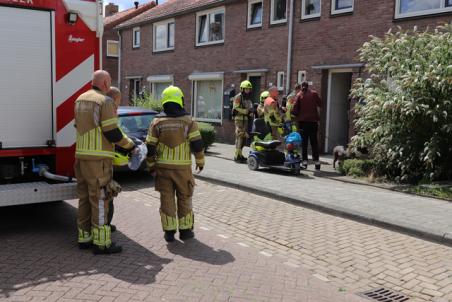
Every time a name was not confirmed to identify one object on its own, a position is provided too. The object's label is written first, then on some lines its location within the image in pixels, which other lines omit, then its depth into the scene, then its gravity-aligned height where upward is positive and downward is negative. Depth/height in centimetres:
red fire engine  558 +8
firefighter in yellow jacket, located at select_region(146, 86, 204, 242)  568 -63
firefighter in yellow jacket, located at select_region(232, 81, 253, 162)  1223 -29
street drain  446 -171
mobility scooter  1052 -107
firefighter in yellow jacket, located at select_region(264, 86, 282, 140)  1098 -21
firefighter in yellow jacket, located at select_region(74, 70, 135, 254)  523 -57
